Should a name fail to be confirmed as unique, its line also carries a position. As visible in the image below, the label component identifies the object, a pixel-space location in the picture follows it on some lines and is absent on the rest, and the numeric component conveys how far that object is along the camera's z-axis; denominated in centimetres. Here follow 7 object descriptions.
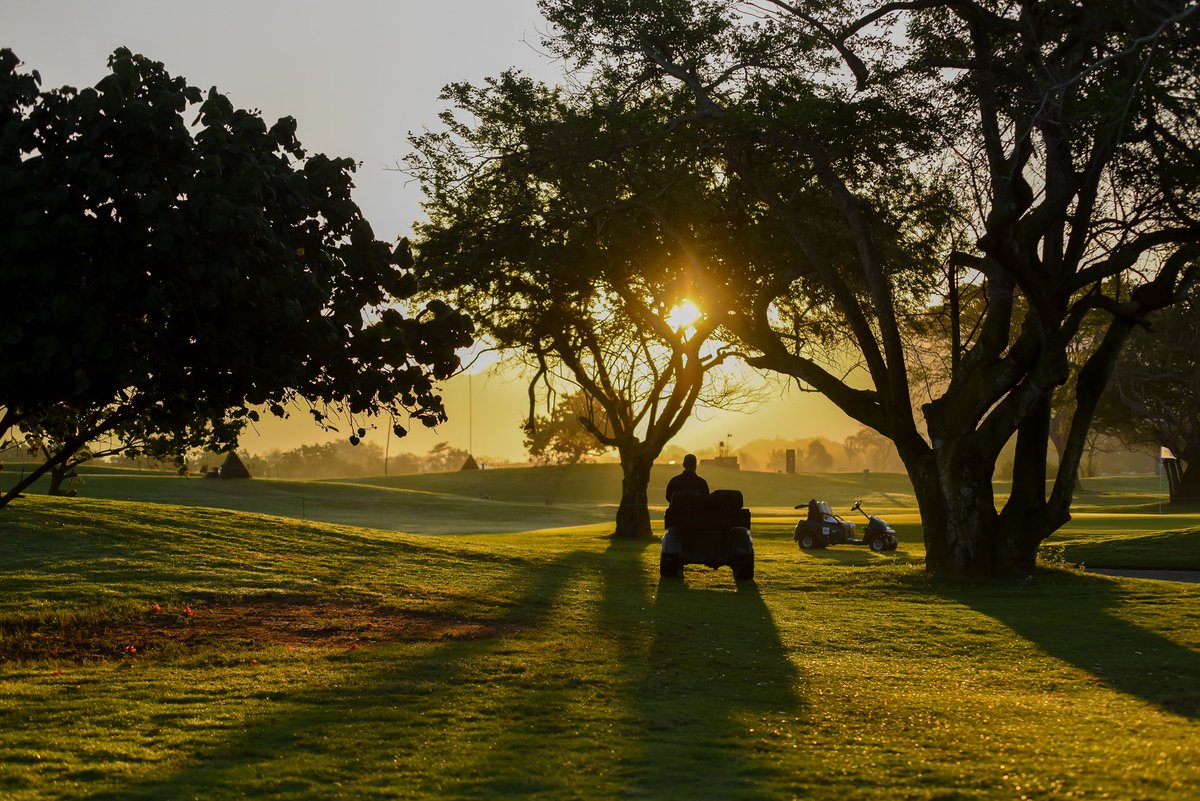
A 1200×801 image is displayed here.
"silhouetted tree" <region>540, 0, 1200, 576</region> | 1739
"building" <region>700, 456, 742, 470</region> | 12425
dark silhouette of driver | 1958
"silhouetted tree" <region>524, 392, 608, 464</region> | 9338
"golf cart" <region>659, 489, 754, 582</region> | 1939
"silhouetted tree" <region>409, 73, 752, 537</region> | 2272
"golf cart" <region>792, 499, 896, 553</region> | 3000
